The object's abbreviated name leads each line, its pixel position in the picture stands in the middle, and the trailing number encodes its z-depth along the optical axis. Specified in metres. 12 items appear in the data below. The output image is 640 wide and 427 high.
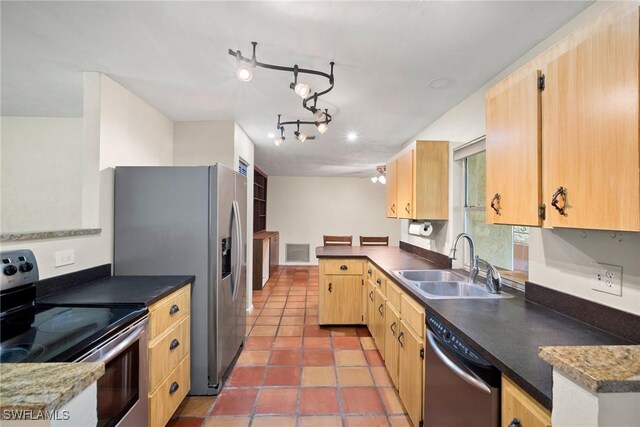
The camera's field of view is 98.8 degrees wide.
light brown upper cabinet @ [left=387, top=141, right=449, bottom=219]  2.62
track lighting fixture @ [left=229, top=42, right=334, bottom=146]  1.55
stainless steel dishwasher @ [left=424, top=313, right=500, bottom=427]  0.96
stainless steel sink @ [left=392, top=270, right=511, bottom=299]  1.81
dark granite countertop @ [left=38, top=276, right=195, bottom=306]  1.47
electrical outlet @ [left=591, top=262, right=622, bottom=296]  1.12
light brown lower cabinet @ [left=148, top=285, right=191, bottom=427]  1.53
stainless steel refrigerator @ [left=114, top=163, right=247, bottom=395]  2.03
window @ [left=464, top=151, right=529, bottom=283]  1.91
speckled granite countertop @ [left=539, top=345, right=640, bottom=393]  0.55
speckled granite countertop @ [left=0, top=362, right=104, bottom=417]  0.48
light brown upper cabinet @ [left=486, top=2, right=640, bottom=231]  0.81
